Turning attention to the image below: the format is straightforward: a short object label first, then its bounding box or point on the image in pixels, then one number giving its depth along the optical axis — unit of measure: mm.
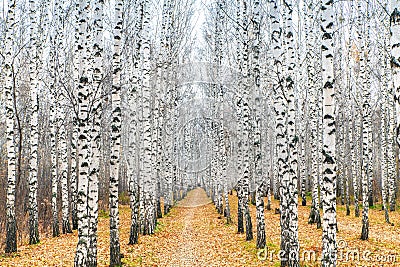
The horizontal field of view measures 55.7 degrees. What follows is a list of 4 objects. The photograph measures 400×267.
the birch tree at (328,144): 6398
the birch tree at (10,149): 11068
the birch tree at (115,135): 9586
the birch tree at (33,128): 12411
